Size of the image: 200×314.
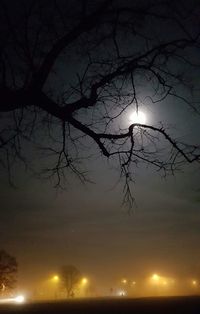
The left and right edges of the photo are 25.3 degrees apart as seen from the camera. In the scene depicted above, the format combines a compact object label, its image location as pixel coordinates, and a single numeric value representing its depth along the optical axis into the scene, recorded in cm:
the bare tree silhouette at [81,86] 963
